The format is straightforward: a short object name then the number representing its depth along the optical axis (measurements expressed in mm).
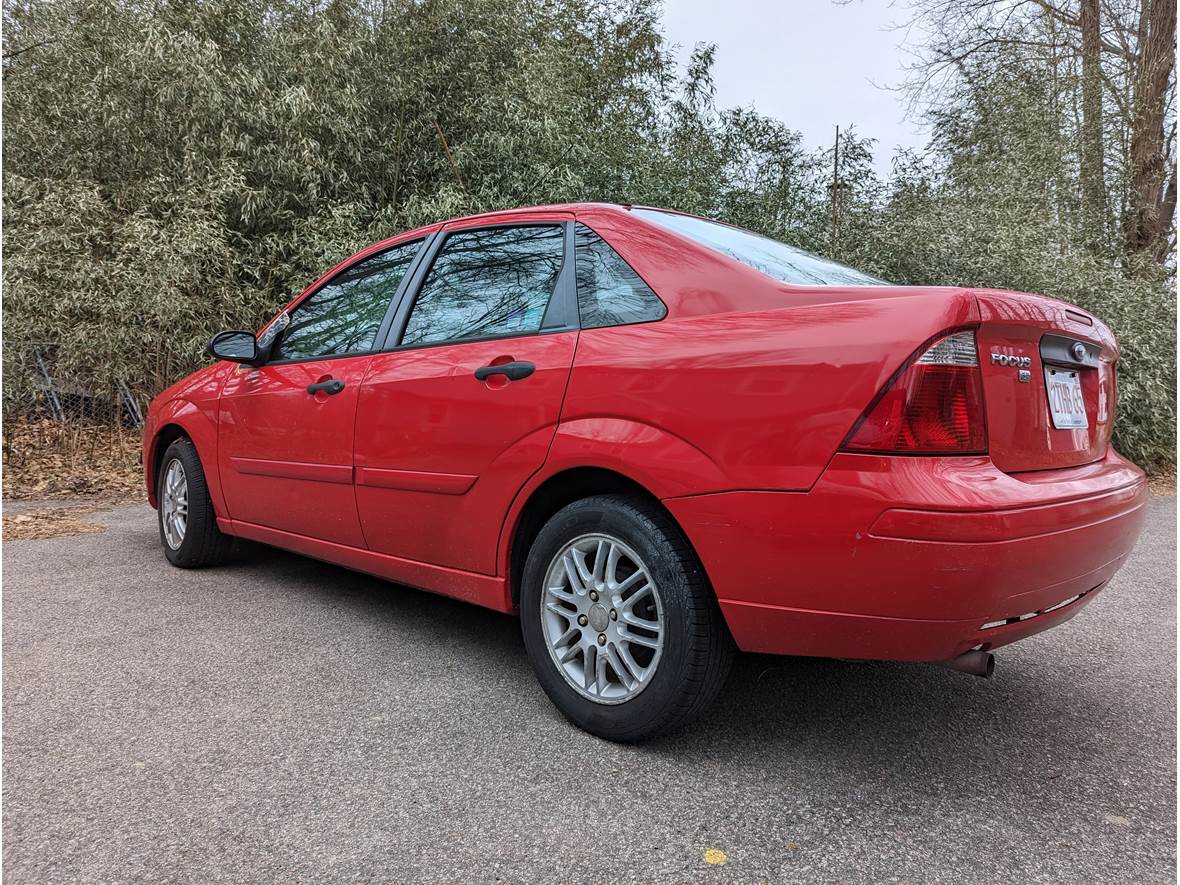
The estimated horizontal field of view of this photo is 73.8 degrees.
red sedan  1721
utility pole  8594
